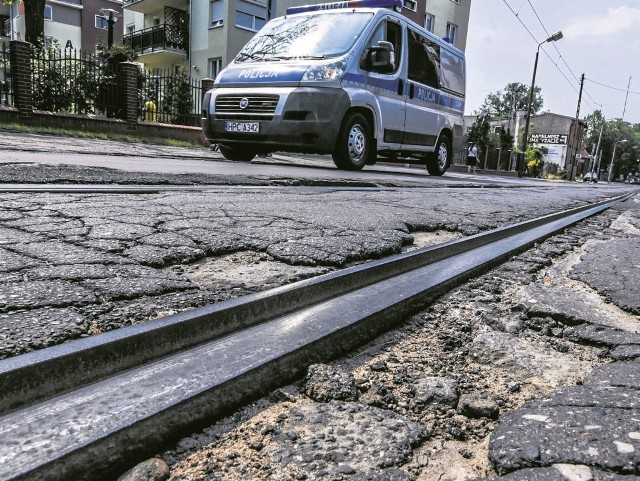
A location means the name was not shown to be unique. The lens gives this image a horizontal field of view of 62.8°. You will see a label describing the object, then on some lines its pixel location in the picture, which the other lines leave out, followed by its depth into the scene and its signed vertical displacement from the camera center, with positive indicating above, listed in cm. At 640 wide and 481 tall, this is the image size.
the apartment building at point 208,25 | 2339 +541
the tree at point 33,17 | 1644 +340
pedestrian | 2555 +1
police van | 690 +82
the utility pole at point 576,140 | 4605 +296
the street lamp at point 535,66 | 2908 +560
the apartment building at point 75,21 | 3862 +814
